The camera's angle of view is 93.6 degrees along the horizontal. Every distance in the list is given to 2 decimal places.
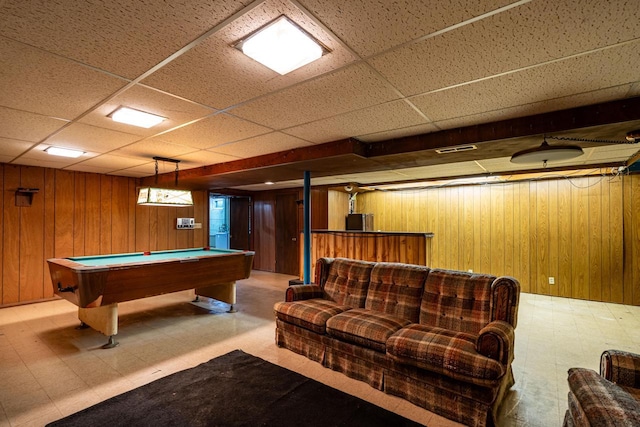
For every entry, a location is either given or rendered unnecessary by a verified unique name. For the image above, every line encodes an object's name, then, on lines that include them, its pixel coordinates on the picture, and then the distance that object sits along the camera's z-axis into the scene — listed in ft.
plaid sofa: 6.59
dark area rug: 6.77
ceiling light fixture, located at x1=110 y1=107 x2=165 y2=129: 8.08
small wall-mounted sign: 22.38
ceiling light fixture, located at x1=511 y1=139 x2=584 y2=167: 7.99
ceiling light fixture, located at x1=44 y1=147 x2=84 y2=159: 12.31
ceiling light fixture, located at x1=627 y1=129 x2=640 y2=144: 8.05
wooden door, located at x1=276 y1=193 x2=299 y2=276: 25.76
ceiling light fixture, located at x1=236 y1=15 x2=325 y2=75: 4.66
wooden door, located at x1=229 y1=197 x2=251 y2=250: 28.89
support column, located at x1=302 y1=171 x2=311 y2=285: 14.66
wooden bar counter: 16.12
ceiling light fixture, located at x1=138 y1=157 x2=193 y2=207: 13.60
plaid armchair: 4.03
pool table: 10.03
